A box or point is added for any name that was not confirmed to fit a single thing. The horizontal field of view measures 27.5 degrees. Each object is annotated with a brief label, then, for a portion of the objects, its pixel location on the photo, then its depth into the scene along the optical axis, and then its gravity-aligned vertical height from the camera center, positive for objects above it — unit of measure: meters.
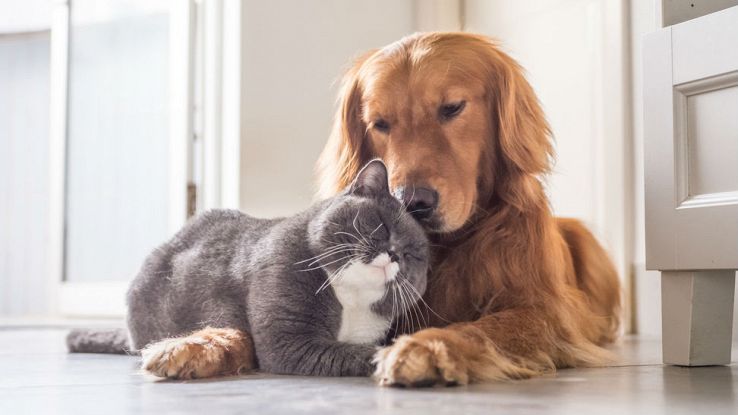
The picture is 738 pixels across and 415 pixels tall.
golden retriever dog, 1.54 +0.11
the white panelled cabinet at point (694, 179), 1.48 +0.10
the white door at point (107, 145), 3.02 +0.32
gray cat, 1.45 +0.00
